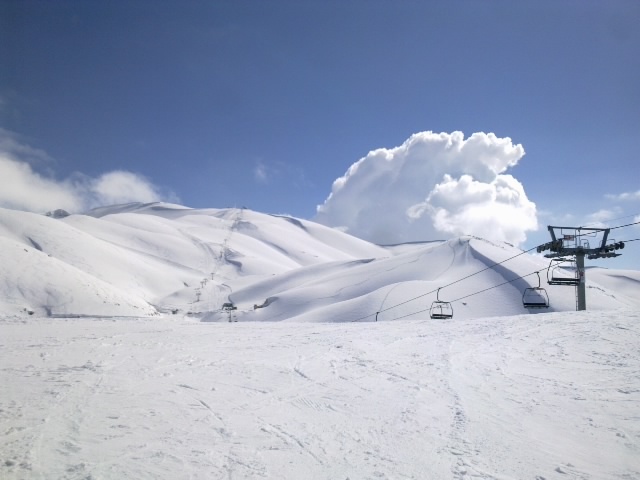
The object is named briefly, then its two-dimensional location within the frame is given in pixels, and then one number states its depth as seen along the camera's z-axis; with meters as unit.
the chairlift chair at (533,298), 41.18
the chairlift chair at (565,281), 23.34
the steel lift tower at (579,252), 24.67
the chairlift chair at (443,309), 41.31
